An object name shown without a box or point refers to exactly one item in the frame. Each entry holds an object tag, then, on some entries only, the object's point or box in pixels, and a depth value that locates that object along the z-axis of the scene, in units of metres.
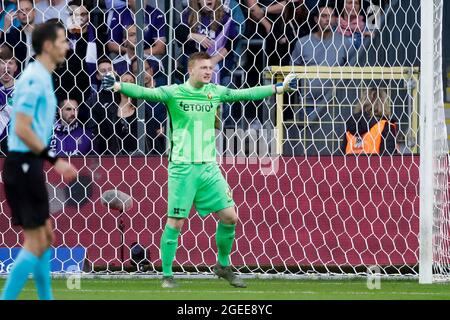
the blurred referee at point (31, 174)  7.20
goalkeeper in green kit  10.06
